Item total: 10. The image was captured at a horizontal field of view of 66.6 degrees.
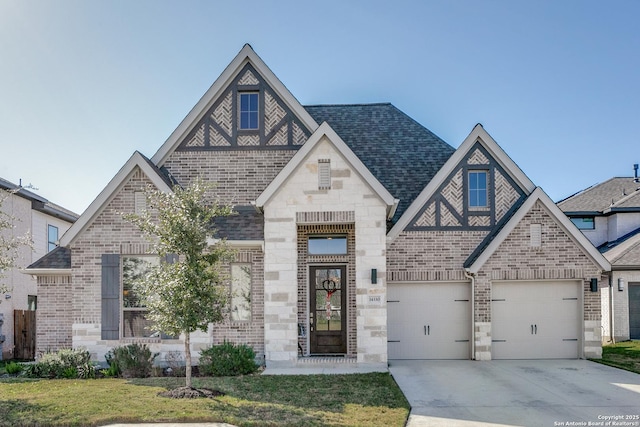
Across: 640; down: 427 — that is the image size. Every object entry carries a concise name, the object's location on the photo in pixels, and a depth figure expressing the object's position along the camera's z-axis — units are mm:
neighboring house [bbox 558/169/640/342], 17984
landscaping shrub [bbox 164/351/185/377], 11648
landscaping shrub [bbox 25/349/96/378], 11305
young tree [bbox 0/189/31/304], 9516
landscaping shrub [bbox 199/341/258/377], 11133
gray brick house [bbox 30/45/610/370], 12188
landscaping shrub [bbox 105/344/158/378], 11195
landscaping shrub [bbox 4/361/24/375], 11875
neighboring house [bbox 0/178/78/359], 16859
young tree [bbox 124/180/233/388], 9227
